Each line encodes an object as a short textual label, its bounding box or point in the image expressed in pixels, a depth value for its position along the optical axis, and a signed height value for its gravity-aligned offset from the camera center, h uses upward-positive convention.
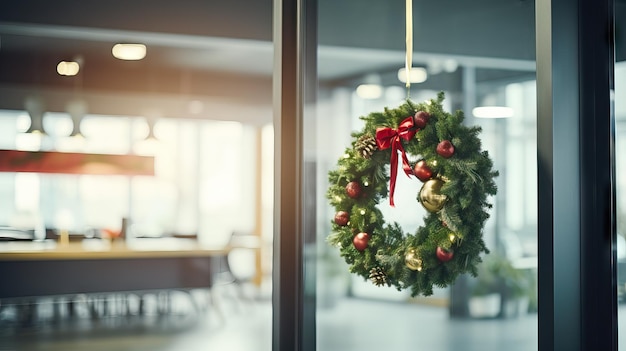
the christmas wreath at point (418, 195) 2.03 +0.01
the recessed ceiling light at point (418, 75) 2.73 +0.45
